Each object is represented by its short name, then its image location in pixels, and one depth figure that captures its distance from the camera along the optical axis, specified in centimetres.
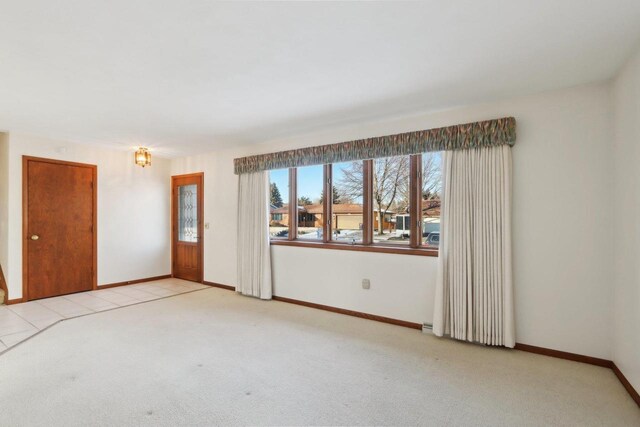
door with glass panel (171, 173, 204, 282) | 591
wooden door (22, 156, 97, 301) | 457
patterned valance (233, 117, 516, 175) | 306
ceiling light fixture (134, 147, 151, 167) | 499
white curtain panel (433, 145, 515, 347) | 301
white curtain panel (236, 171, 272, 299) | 478
